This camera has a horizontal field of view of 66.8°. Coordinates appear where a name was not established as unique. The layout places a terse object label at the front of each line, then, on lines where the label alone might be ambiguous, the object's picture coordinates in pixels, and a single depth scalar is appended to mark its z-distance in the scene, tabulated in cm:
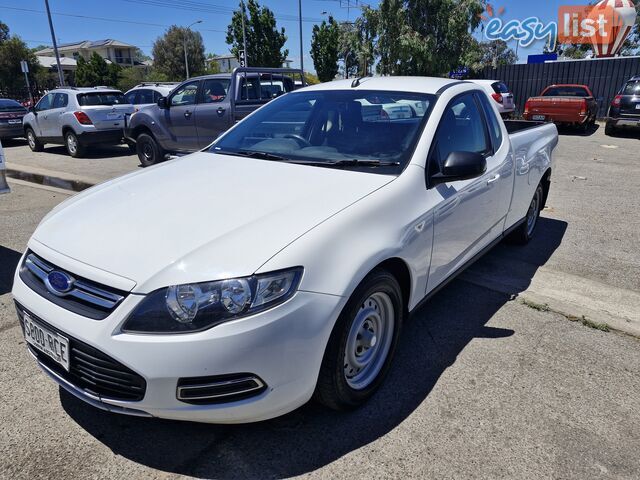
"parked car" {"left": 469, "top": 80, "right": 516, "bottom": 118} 1681
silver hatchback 1162
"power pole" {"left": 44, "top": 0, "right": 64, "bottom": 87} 2725
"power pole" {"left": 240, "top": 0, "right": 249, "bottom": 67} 3582
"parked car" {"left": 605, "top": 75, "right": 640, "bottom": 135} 1434
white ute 195
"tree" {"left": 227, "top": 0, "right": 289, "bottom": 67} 3781
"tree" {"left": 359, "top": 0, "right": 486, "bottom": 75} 2281
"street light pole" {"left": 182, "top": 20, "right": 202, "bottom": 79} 5599
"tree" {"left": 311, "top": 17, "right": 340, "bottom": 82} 4272
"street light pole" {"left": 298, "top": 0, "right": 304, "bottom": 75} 3662
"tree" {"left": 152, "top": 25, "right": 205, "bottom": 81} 6100
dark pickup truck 894
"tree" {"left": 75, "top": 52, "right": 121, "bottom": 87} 4428
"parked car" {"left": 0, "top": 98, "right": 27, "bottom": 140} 1453
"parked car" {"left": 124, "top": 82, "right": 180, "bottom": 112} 1373
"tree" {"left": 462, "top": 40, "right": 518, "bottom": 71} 2364
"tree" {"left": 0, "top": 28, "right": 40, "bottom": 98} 4372
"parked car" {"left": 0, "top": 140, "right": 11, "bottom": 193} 475
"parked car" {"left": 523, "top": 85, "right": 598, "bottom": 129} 1537
